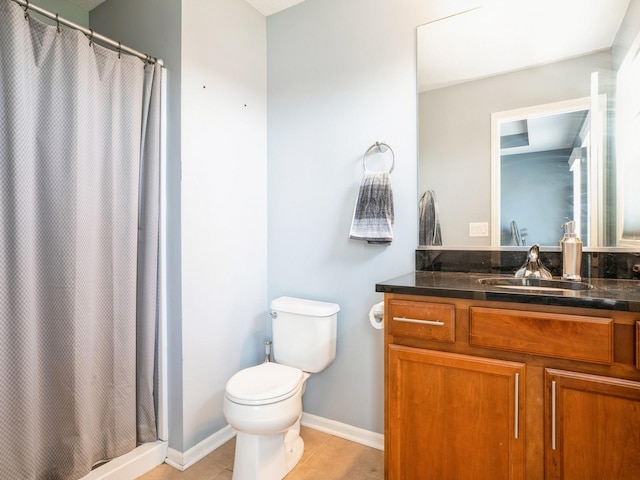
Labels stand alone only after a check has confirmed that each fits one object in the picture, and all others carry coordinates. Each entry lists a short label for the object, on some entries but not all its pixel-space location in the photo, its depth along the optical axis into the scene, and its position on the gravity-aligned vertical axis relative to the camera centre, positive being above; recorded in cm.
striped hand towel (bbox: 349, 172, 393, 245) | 169 +15
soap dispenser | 132 -7
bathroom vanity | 91 -43
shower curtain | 120 -3
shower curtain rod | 124 +88
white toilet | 137 -64
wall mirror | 135 +51
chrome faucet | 140 -12
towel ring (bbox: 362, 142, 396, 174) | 175 +47
